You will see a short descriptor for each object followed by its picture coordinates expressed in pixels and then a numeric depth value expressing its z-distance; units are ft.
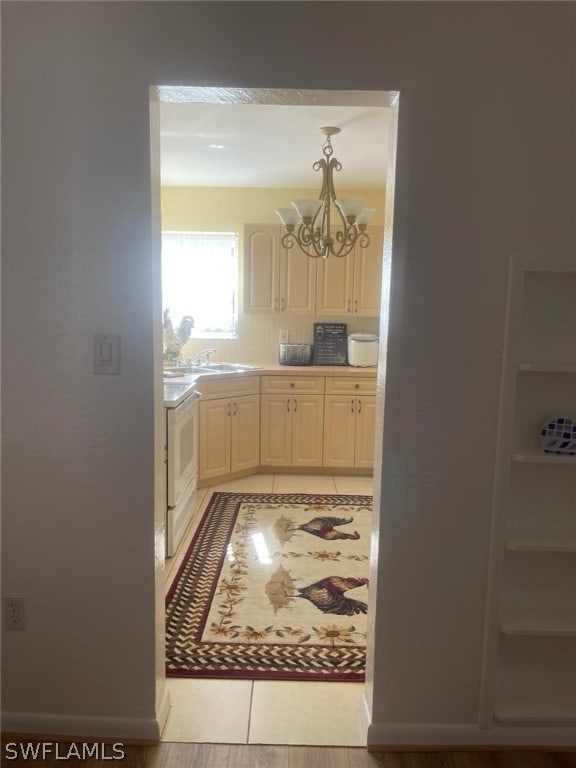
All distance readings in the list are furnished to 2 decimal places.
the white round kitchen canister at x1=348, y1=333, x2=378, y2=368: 15.38
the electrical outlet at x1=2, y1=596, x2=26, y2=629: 5.97
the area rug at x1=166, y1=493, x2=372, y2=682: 7.47
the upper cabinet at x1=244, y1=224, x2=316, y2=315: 15.15
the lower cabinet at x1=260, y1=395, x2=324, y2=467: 14.87
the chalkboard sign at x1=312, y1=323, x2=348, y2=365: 16.25
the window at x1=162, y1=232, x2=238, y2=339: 16.10
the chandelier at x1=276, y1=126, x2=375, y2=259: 9.81
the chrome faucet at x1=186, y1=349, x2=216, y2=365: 15.58
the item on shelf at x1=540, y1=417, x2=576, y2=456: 5.73
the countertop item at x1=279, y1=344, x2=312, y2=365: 15.80
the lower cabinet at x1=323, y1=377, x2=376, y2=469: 14.82
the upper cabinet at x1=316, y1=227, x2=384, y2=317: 15.29
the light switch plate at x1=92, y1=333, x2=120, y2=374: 5.61
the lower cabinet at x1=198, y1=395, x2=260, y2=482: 13.83
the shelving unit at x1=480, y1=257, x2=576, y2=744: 5.64
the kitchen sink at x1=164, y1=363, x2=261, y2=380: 14.11
